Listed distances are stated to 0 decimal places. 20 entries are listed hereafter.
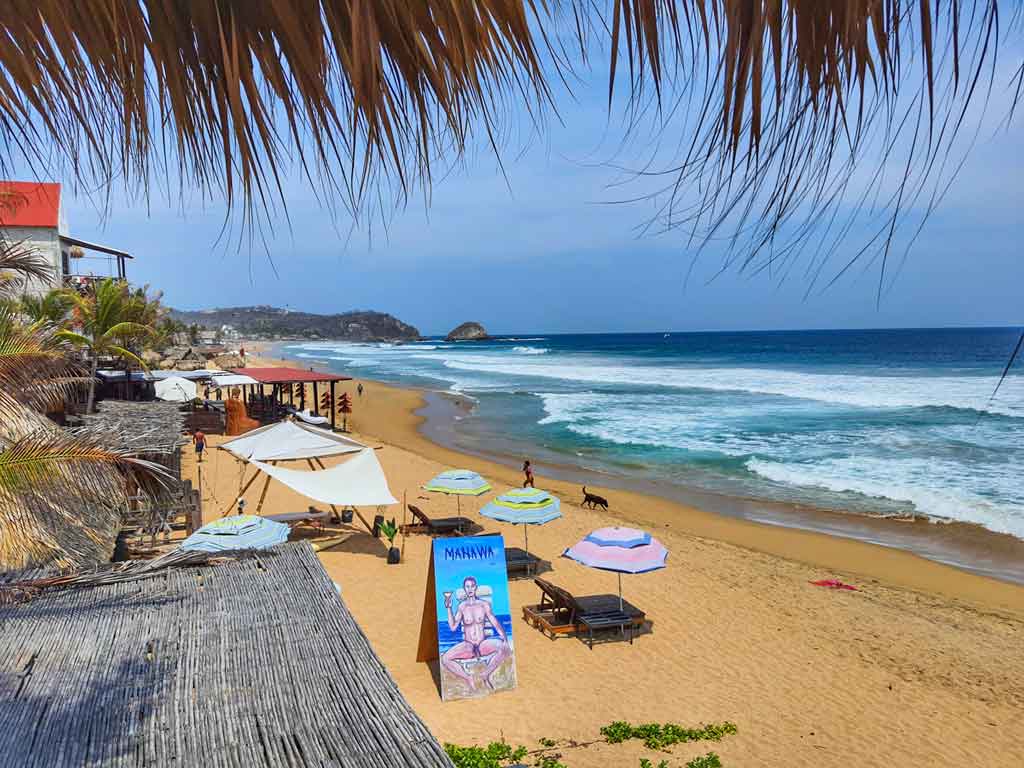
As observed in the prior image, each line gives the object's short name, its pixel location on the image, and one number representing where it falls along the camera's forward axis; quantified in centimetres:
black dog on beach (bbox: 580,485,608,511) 1631
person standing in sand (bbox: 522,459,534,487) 1773
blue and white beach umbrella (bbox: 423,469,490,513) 1304
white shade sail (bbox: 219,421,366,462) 1220
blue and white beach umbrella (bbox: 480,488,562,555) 1099
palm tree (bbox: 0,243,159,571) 356
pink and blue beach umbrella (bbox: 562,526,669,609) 870
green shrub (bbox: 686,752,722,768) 598
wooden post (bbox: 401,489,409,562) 1277
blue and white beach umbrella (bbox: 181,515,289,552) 900
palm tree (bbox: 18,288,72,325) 1644
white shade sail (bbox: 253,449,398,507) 1164
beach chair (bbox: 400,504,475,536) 1341
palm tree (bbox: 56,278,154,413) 1814
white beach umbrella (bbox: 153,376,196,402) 2211
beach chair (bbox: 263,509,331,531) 1298
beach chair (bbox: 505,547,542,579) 1132
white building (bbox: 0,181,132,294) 2012
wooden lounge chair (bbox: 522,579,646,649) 886
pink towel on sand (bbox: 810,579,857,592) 1152
